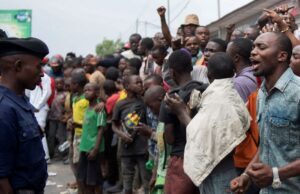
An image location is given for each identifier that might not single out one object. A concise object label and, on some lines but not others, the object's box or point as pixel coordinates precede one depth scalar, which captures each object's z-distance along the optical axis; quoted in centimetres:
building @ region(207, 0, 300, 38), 1183
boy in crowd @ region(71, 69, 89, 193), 777
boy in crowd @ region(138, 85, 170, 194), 511
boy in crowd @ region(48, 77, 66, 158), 1149
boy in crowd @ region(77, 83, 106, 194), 729
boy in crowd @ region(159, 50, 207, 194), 453
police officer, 325
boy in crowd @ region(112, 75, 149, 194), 674
